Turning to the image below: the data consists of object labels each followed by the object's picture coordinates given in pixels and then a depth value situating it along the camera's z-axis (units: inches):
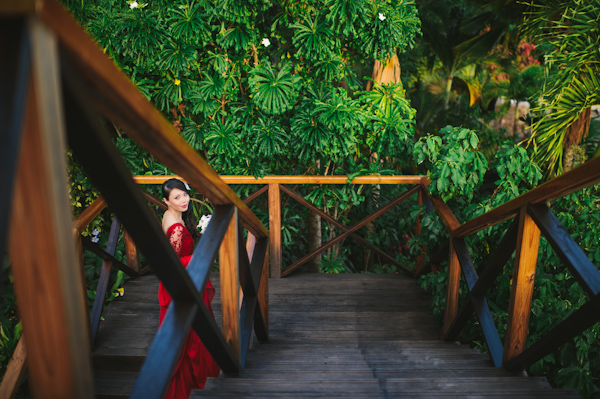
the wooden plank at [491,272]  84.0
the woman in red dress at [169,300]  114.4
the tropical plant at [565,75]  159.9
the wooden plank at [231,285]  73.5
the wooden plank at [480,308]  92.6
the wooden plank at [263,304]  106.3
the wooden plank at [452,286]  116.0
